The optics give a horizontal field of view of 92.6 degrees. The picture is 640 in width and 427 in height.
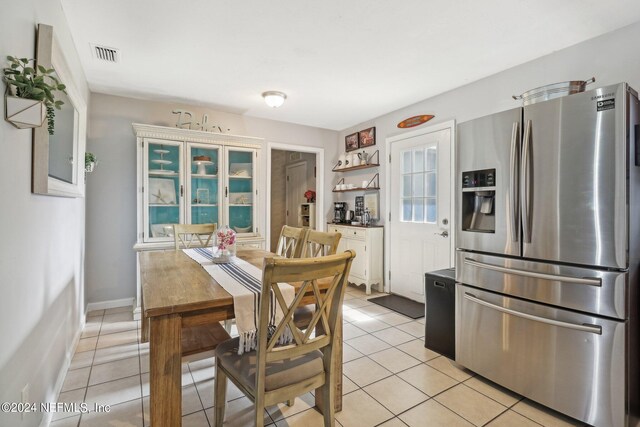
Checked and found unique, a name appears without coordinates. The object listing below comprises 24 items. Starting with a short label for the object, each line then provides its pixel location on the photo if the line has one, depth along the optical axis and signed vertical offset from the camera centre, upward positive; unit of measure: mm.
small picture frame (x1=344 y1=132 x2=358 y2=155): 4755 +1138
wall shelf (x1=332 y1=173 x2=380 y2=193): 4391 +426
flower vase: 2215 -231
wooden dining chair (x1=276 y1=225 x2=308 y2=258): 2423 -241
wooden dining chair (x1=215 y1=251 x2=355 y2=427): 1174 -627
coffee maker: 4891 +26
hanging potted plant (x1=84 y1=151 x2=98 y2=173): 2945 +497
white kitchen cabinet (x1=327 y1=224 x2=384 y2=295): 4137 -568
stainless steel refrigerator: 1582 -233
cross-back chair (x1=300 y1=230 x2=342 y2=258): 2061 -217
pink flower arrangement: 2225 -182
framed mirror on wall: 1464 +457
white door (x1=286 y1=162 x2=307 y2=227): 6130 +520
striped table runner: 1358 -395
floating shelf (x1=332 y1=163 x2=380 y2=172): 4363 +693
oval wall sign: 3633 +1151
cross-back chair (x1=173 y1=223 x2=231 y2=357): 1676 -740
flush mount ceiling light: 3420 +1300
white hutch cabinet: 3385 +365
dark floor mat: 3396 -1094
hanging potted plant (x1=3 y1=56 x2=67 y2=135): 1116 +448
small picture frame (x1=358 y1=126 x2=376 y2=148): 4440 +1139
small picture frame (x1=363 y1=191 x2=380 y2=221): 4418 +144
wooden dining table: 1233 -457
